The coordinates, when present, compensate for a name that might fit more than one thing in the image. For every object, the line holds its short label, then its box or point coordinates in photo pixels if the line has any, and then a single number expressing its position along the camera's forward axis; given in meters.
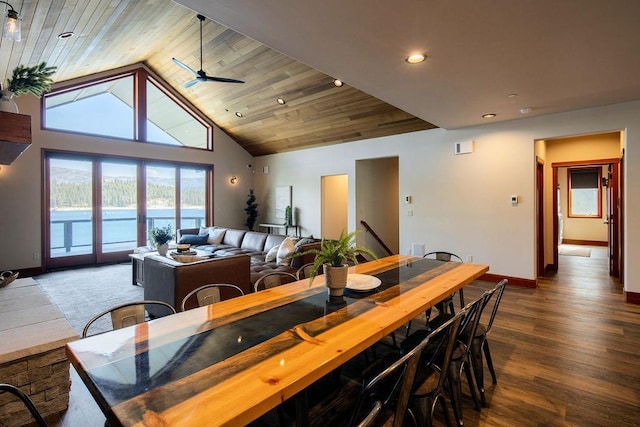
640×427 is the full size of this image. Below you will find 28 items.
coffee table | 5.00
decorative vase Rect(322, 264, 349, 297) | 1.83
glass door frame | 6.18
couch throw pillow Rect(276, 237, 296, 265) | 4.45
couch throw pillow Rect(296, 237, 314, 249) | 4.65
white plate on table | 1.96
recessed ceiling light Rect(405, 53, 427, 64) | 2.68
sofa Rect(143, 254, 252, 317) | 3.16
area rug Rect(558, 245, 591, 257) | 7.77
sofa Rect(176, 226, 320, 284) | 4.42
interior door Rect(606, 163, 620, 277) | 5.27
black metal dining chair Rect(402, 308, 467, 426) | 1.48
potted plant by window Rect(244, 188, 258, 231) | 9.18
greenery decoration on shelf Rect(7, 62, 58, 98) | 2.15
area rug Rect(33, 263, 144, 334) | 3.80
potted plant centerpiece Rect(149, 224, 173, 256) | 4.66
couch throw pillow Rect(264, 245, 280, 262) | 4.80
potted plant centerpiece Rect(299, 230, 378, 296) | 1.84
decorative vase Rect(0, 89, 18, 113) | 1.93
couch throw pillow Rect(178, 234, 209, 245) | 6.71
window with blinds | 9.23
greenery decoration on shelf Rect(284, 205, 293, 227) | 8.27
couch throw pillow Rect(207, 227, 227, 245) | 6.73
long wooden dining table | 0.89
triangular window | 6.39
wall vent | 5.25
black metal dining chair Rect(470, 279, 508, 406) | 2.05
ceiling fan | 4.81
